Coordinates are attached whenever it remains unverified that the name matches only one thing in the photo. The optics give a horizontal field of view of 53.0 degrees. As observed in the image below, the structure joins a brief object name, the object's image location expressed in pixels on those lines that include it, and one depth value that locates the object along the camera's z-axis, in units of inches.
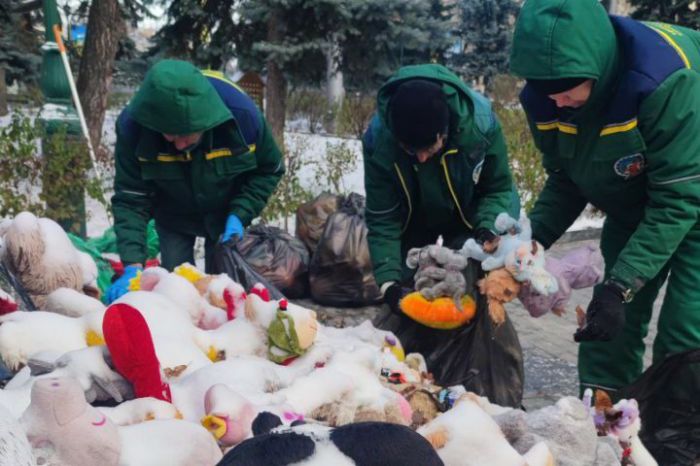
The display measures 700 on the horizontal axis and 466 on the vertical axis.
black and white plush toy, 40.7
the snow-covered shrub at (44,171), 197.2
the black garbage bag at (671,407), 93.8
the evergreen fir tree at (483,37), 848.9
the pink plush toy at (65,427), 47.3
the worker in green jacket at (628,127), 85.7
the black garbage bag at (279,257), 202.8
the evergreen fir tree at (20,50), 547.8
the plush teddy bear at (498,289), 88.7
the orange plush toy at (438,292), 96.1
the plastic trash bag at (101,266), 122.5
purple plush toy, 89.7
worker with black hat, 102.6
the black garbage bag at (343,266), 201.6
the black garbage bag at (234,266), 122.6
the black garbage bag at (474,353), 109.8
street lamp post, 205.2
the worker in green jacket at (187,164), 115.4
